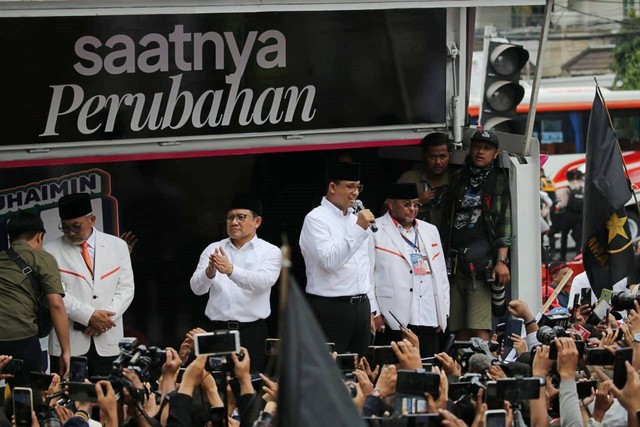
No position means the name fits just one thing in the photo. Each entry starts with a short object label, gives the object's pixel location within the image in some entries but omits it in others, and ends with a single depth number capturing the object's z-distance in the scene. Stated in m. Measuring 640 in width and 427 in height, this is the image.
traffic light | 23.92
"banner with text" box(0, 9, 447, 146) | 20.17
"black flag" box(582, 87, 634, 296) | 22.00
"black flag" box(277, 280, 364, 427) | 8.84
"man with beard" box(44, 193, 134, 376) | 19.64
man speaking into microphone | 19.95
